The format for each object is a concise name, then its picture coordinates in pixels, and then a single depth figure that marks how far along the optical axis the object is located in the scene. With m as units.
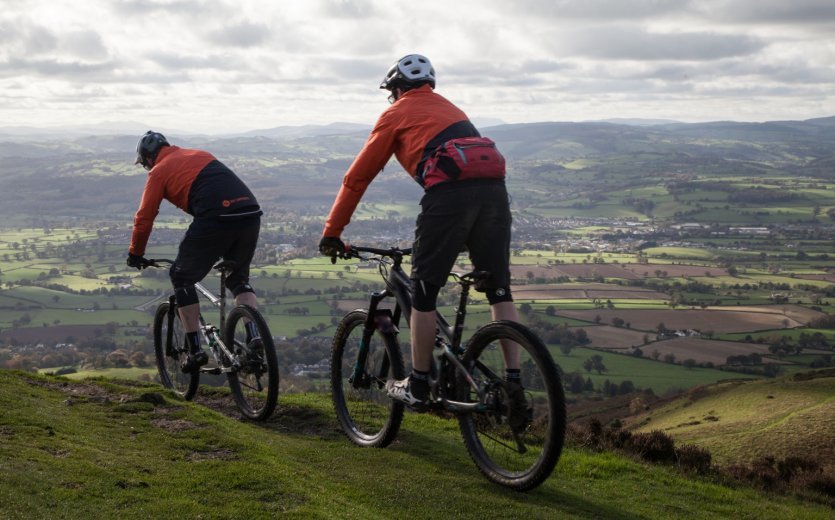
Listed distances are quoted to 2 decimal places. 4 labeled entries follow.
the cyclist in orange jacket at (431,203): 6.35
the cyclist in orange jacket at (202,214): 9.36
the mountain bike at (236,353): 9.16
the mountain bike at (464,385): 6.17
